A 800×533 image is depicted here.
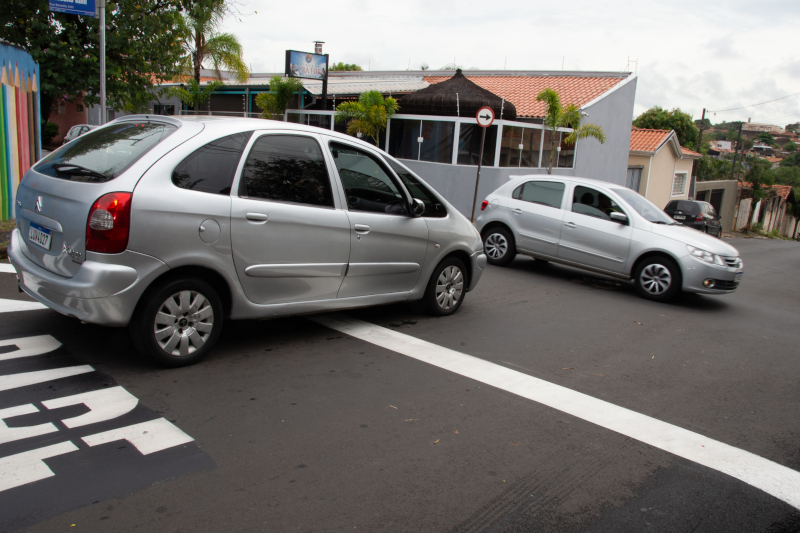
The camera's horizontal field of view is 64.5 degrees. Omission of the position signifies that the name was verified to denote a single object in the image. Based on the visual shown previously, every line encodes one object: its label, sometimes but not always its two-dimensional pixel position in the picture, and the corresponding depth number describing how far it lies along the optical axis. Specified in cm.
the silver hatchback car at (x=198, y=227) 413
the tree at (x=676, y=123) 5244
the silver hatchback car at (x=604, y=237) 884
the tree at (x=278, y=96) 2441
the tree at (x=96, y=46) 1459
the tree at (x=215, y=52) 2681
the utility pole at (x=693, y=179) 3934
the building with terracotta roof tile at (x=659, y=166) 3288
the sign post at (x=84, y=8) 915
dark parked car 2628
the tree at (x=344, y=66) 5837
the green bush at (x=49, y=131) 2735
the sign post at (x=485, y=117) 1577
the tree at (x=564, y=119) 2039
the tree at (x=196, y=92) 2792
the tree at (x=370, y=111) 2042
